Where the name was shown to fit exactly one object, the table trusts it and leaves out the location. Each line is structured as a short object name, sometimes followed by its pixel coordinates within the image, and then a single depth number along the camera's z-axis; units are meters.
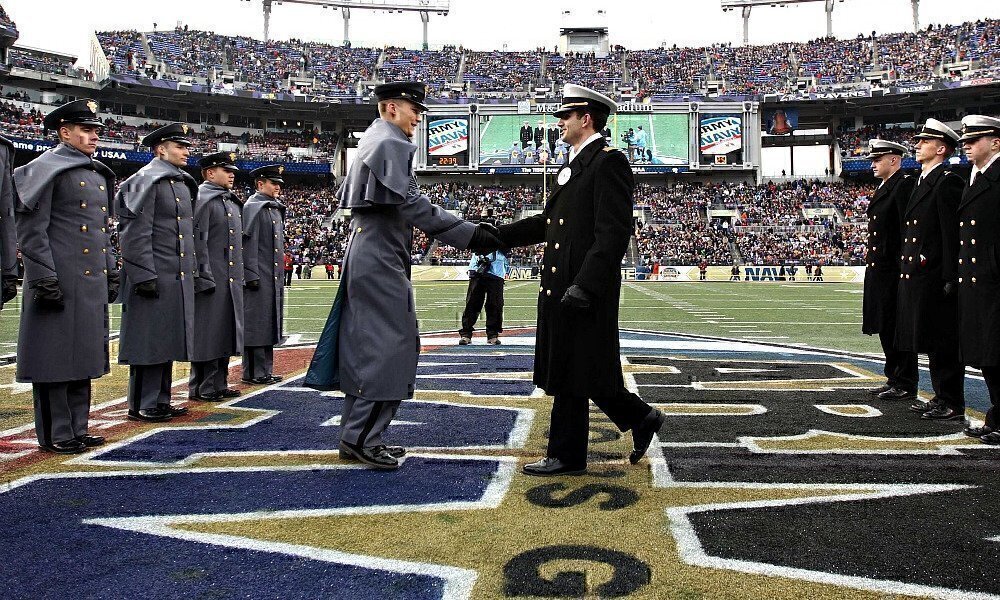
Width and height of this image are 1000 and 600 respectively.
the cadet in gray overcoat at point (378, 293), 3.85
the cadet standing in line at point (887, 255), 5.95
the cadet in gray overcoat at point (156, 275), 5.03
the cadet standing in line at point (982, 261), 4.42
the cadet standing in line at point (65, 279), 4.09
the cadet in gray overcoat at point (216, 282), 5.86
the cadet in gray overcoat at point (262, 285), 6.70
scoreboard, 50.72
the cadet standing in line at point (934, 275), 5.04
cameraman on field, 9.87
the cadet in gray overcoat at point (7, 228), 3.84
